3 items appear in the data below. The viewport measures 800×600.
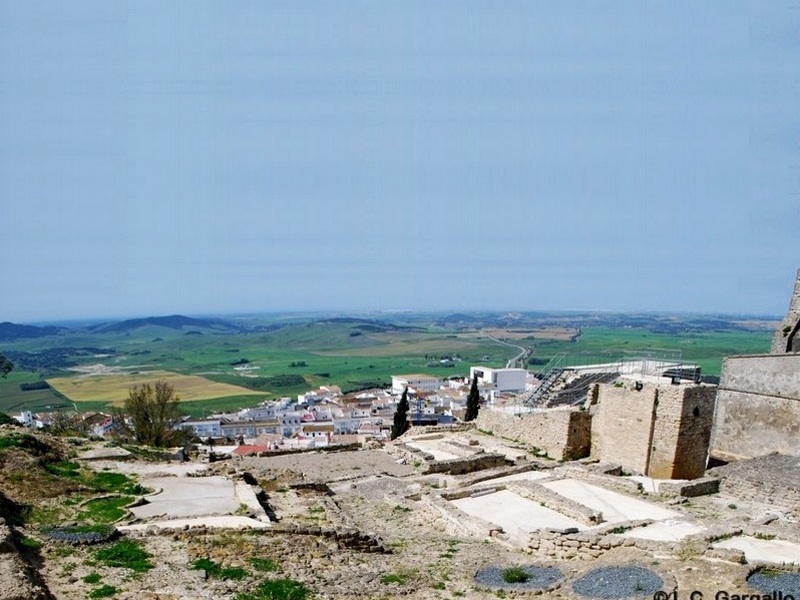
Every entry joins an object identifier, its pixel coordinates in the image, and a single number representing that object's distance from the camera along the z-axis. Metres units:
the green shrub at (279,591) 8.83
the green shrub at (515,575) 9.86
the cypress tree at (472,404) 41.75
